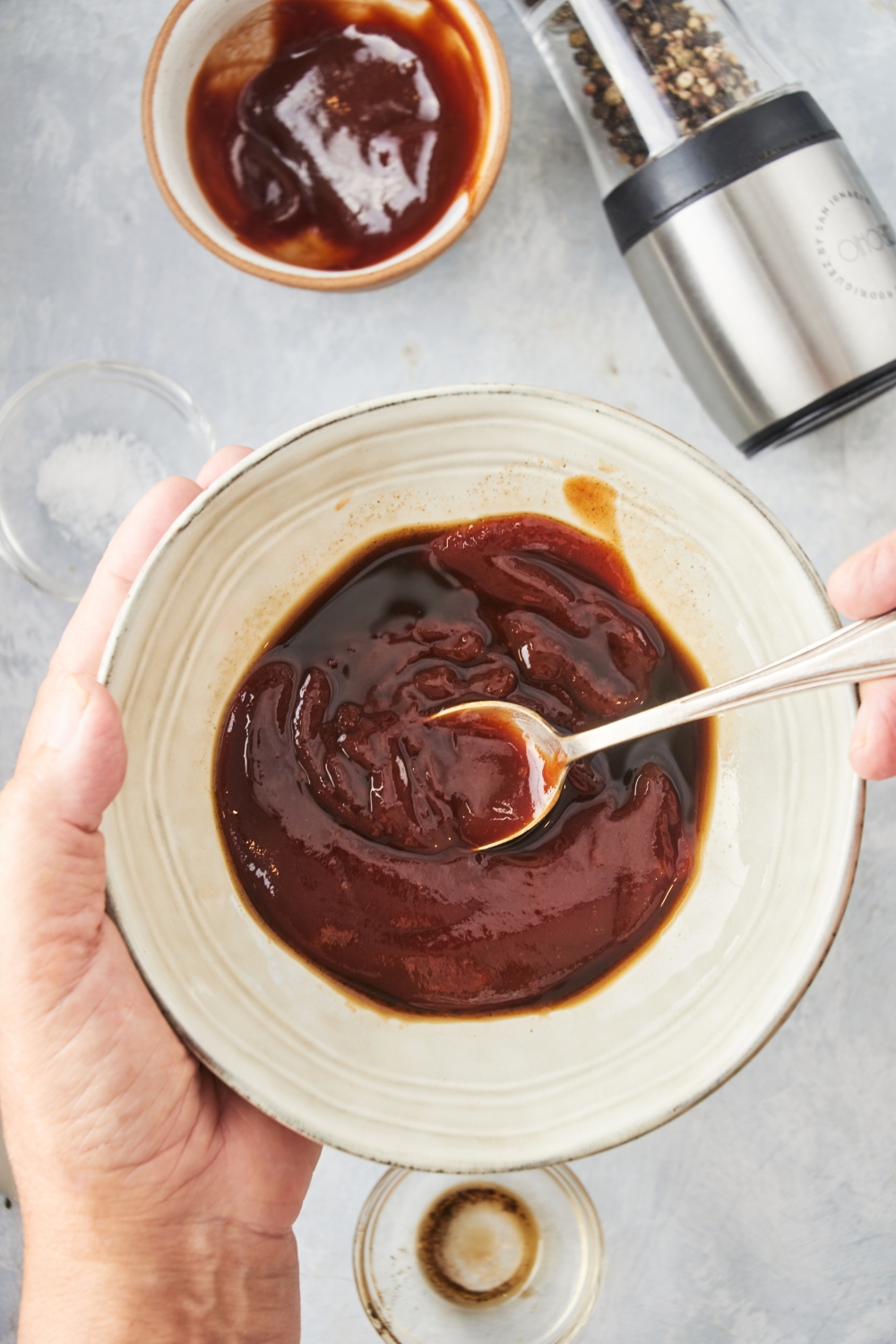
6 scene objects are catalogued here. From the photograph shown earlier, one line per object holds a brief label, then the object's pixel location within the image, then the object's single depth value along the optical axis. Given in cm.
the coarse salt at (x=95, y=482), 77
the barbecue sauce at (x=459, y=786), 69
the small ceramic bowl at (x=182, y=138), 72
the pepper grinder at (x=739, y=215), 72
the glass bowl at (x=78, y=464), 77
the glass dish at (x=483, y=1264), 76
